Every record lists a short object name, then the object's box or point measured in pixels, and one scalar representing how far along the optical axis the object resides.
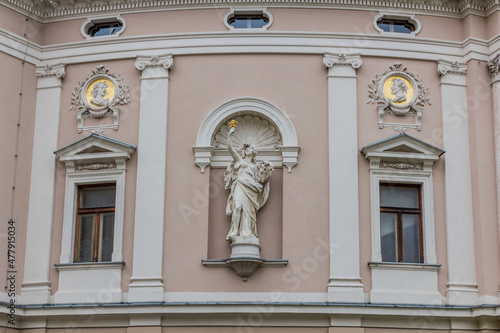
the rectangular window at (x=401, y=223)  19.66
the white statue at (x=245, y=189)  19.14
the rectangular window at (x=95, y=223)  19.92
